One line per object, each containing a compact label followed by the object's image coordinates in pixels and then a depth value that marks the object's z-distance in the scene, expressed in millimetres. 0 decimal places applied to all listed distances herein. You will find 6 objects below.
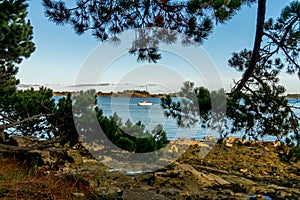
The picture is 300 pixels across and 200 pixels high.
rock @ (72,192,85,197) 2631
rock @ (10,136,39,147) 4298
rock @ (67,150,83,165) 3877
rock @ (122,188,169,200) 2470
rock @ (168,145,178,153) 5561
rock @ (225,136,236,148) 6884
